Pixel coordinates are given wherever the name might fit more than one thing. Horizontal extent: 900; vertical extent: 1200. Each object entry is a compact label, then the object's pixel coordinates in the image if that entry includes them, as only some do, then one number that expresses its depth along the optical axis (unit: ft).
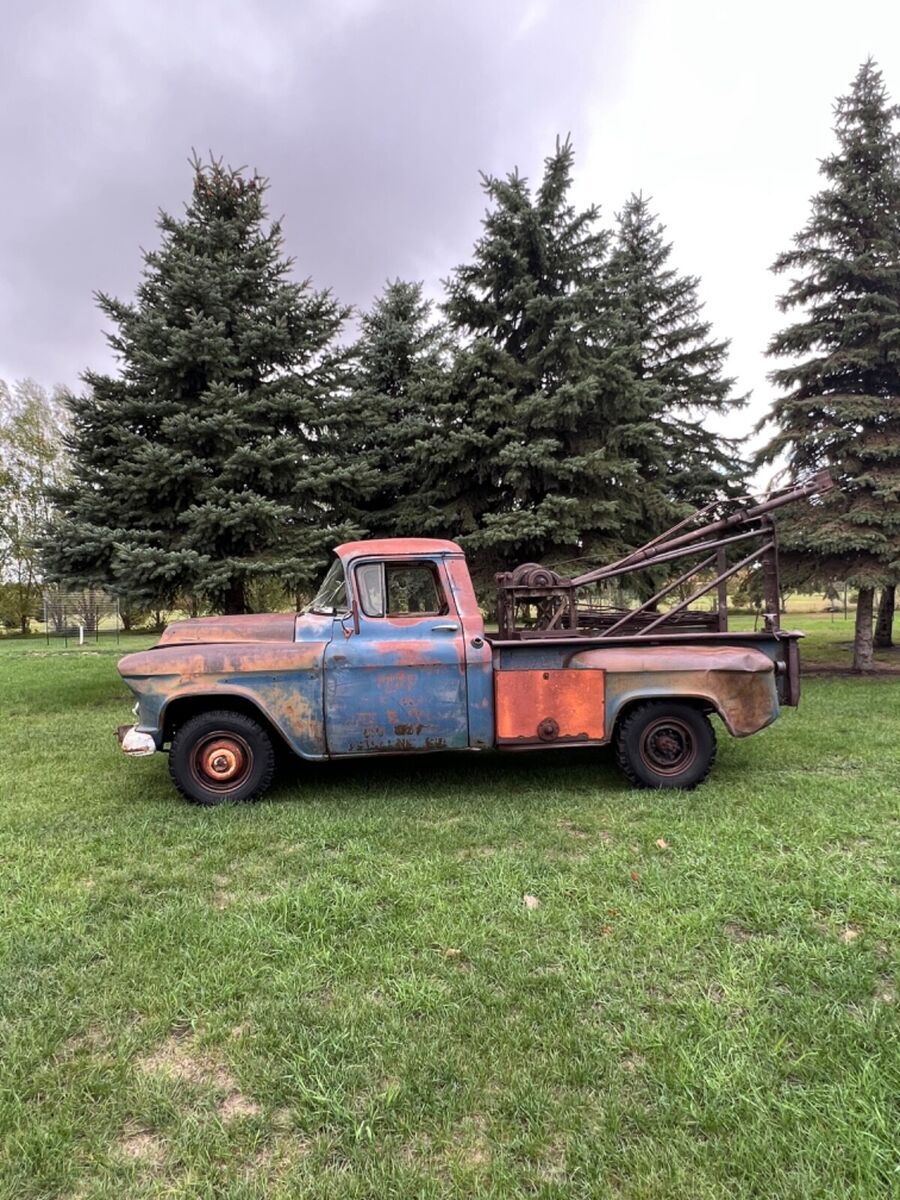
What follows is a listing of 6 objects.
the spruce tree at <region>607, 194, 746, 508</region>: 44.09
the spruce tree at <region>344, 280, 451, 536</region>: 34.06
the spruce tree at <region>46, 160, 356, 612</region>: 29.19
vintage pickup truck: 15.51
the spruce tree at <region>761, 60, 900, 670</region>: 34.37
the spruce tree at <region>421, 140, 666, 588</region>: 31.81
